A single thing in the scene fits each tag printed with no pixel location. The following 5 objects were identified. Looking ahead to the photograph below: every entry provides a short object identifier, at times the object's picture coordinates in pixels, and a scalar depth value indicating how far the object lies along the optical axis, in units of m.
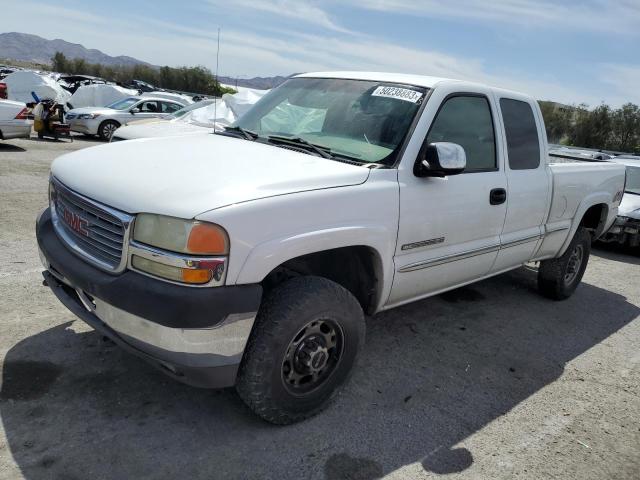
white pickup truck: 2.53
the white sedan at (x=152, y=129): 9.13
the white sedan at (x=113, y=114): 16.70
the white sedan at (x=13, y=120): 12.48
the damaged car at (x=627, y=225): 8.43
